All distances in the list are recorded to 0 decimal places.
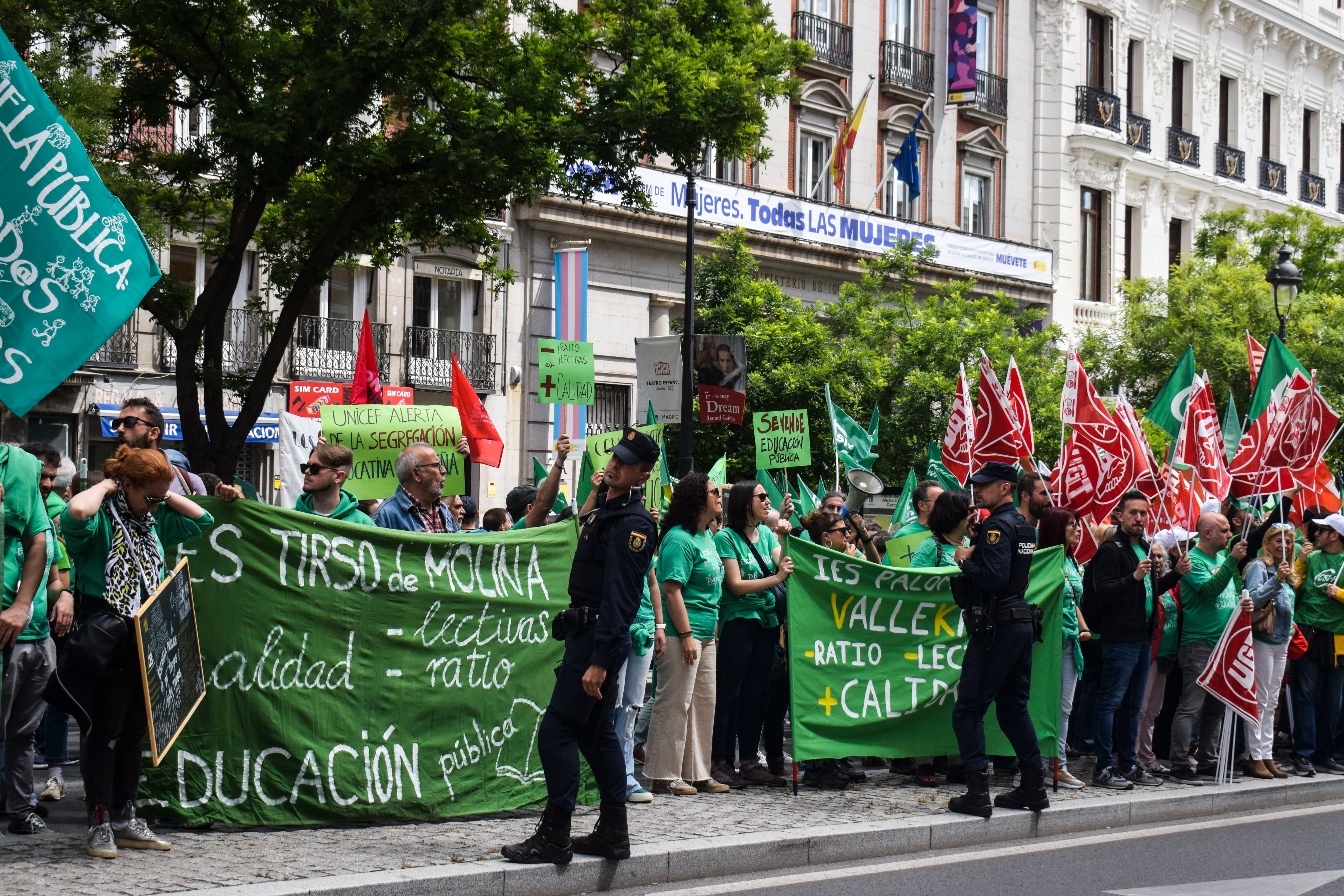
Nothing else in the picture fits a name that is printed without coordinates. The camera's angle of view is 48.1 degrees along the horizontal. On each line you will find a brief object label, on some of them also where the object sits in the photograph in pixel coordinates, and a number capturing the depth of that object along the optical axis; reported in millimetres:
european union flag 30859
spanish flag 29844
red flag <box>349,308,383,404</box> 15094
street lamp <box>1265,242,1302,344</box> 18141
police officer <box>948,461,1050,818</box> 7977
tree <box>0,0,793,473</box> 12102
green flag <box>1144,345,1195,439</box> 13703
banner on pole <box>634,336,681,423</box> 20406
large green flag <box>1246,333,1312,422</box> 12227
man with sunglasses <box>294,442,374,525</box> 7613
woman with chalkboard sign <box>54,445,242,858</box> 6082
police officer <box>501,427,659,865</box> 6230
